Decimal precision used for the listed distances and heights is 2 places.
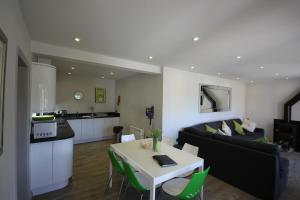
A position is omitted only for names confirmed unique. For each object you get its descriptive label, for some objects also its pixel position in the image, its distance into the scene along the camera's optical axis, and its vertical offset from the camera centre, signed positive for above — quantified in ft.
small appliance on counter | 7.43 -1.40
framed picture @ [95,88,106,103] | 19.56 +0.73
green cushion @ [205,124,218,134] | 13.86 -2.51
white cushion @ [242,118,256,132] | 17.90 -2.77
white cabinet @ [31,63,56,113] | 7.02 +0.61
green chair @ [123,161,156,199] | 5.84 -3.13
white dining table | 5.36 -2.57
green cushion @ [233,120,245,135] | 17.45 -3.01
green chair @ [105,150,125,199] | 6.88 -2.90
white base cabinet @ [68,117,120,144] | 15.92 -3.16
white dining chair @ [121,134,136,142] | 9.55 -2.43
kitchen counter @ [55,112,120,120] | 16.14 -1.82
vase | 7.72 -2.27
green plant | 7.65 -1.63
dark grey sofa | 7.37 -3.40
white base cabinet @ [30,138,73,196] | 7.29 -3.36
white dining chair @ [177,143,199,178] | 7.85 -2.61
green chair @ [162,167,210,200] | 5.27 -3.40
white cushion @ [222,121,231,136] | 15.76 -2.83
